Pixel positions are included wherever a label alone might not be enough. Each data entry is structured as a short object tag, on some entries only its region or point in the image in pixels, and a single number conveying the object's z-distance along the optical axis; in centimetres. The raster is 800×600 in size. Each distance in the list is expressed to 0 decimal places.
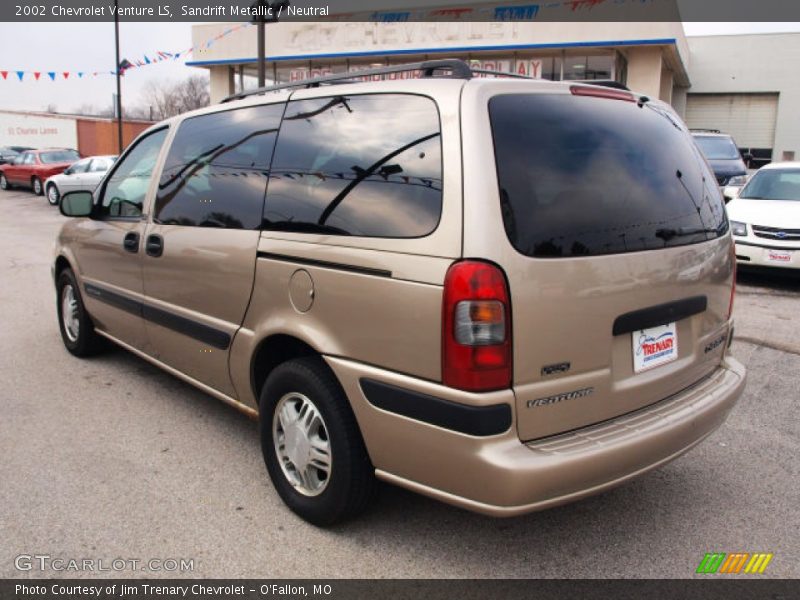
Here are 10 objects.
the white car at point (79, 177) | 2066
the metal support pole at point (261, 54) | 1438
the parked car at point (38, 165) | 2411
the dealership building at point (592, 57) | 1855
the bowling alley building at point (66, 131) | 3834
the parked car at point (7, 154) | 3283
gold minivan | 233
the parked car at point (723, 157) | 1406
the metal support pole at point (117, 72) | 2488
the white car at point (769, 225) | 804
